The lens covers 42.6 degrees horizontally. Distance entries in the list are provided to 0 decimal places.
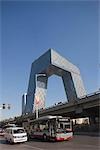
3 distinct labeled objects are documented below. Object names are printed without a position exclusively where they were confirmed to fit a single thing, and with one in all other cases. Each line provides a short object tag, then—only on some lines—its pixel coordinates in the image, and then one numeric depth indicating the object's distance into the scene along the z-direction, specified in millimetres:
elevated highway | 22929
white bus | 12935
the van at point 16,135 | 13206
